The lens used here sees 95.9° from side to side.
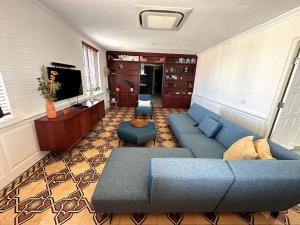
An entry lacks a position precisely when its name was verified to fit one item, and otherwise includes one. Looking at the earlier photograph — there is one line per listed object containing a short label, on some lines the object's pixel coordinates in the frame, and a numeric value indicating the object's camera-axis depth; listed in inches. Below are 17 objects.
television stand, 81.7
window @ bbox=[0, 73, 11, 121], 65.2
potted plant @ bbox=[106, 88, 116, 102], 233.1
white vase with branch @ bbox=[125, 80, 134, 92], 246.5
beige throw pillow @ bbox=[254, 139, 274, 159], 55.2
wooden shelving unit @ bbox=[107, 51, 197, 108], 235.3
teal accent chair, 180.2
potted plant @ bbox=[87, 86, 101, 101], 156.7
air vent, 80.1
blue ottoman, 104.3
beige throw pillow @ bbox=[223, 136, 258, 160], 57.6
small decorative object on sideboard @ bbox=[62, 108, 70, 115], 95.8
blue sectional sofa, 40.8
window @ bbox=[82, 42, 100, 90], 157.6
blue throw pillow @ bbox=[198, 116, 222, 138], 95.9
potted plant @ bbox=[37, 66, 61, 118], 81.7
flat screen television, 101.4
